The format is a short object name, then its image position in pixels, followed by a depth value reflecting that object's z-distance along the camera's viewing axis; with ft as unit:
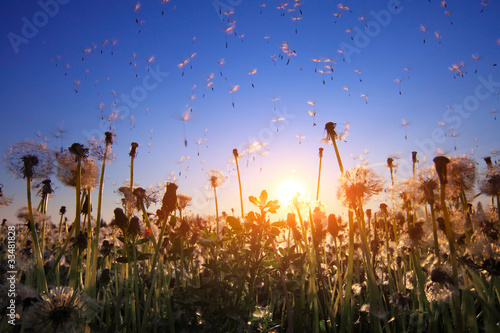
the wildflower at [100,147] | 10.82
